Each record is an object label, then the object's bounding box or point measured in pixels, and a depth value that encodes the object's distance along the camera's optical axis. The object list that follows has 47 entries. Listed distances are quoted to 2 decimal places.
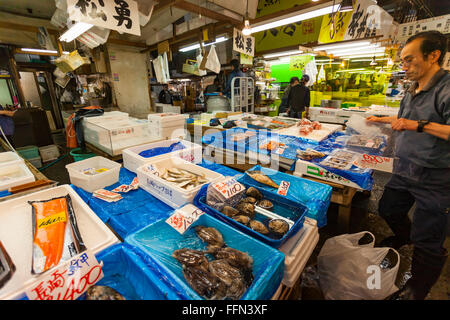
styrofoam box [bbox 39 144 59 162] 6.21
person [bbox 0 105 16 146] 4.18
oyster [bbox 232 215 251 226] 1.37
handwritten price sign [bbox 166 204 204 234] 1.33
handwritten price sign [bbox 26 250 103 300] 0.86
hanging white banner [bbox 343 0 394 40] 4.77
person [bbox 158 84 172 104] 12.17
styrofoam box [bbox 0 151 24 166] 2.51
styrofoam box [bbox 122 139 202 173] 2.28
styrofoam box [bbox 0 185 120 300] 0.94
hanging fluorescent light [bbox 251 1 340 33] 4.13
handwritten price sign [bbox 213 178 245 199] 1.55
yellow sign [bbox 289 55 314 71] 7.51
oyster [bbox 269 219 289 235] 1.30
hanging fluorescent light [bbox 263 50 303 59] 8.01
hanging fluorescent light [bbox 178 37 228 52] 6.70
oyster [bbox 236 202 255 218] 1.49
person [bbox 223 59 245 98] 7.71
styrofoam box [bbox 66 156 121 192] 1.93
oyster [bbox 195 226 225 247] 1.24
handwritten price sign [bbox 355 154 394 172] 2.29
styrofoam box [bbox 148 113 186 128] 3.90
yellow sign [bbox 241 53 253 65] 6.23
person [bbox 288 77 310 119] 6.93
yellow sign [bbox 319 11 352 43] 5.30
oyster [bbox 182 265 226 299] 0.95
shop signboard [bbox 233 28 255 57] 5.60
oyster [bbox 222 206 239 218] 1.44
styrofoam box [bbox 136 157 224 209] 1.61
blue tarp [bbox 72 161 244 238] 1.52
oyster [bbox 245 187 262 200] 1.69
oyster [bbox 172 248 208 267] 1.10
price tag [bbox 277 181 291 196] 1.90
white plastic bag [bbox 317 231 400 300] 1.67
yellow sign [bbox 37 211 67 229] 1.31
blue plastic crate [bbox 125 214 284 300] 0.93
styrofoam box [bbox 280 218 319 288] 1.16
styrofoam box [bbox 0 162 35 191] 1.94
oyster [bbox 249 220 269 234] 1.32
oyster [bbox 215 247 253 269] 1.09
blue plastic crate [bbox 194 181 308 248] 1.21
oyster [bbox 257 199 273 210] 1.58
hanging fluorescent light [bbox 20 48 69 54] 6.80
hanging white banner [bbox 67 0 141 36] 2.86
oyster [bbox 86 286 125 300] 0.88
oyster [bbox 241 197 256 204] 1.62
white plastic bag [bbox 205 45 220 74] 5.62
